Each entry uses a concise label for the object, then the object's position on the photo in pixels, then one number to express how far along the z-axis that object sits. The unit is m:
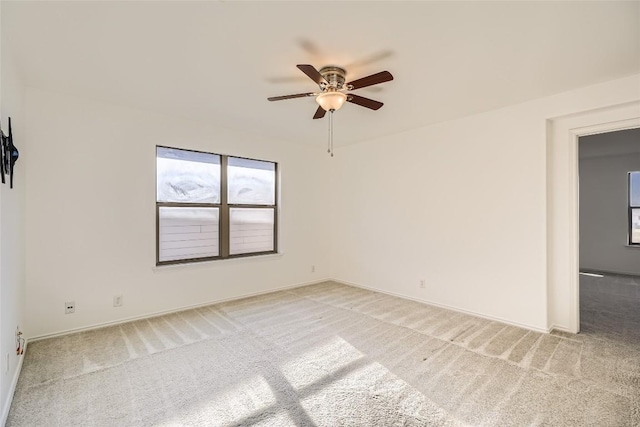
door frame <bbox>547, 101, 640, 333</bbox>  3.18
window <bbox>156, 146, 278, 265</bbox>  3.90
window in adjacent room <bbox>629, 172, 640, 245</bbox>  6.10
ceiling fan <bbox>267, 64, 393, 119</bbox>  2.41
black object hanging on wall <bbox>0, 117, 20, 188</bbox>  1.94
